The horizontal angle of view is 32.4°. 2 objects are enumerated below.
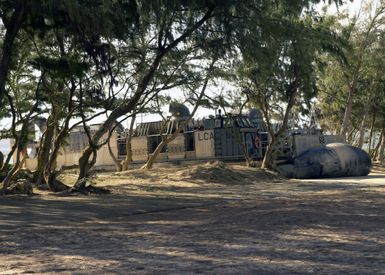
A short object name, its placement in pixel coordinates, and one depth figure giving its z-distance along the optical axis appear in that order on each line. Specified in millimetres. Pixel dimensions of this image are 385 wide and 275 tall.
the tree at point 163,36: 20000
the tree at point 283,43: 20109
